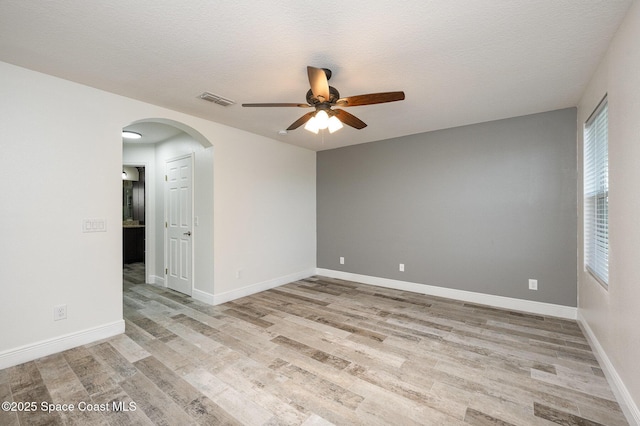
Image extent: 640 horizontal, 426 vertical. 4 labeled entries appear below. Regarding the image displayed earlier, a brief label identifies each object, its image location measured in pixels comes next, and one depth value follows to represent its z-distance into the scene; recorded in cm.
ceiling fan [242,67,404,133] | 205
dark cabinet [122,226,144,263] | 667
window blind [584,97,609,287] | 234
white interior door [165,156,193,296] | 420
